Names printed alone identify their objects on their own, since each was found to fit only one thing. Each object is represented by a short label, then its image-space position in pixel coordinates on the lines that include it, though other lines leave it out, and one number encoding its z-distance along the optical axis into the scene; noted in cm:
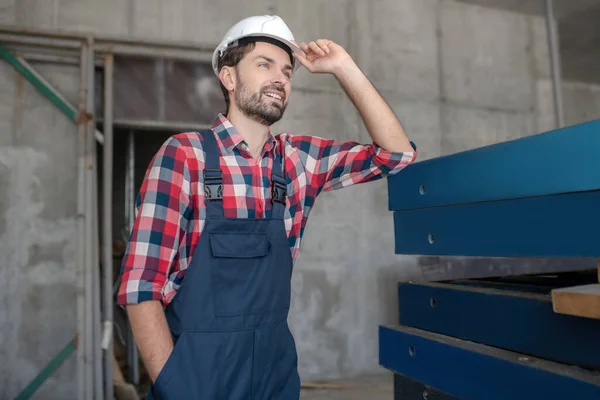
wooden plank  74
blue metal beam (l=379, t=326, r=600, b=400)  93
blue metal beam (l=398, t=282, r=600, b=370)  97
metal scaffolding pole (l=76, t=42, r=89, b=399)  319
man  127
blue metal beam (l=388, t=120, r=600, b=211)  89
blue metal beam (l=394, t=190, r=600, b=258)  91
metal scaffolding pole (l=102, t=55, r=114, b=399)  329
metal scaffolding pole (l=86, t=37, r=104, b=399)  325
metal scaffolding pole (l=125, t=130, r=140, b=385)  405
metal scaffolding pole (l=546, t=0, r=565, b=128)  468
